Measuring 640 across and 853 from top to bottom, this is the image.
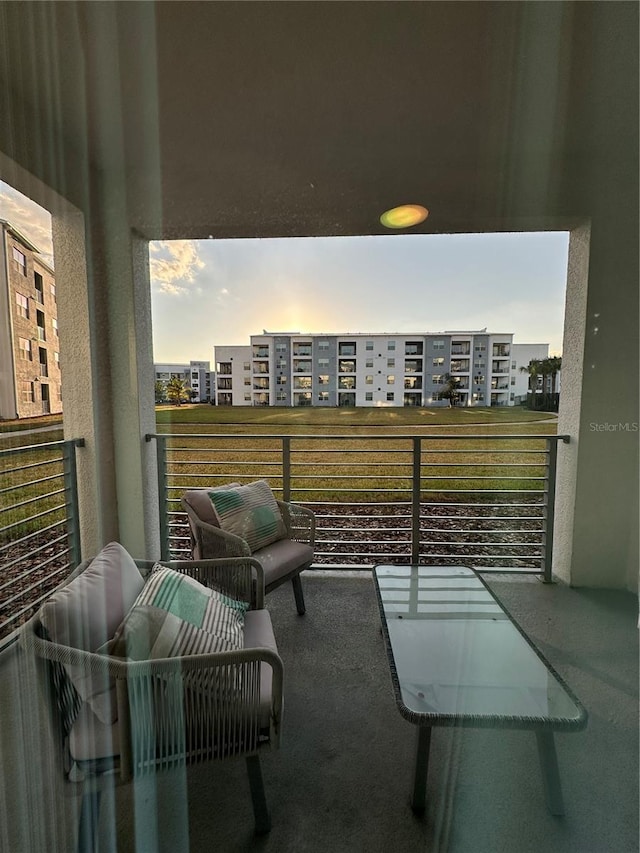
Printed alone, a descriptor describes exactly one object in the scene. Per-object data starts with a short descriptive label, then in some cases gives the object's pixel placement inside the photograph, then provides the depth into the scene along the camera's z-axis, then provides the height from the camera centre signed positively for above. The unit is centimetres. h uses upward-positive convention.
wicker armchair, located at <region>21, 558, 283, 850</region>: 70 -65
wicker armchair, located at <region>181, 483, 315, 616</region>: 152 -66
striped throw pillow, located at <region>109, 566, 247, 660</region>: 74 -50
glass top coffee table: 83 -73
